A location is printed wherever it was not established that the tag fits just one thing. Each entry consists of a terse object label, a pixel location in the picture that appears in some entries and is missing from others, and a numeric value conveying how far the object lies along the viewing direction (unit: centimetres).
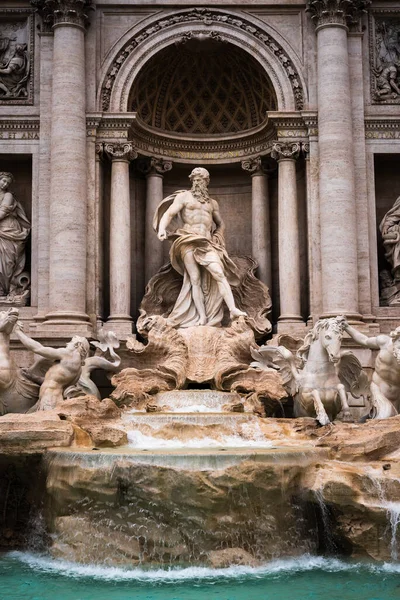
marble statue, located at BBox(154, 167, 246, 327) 1788
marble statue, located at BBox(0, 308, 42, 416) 1502
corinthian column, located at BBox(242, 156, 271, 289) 1945
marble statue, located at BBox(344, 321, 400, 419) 1434
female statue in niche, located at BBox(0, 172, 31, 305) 1856
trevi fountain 1383
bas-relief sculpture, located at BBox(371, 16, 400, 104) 1906
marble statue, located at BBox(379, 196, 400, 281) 1866
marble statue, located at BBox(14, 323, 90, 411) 1520
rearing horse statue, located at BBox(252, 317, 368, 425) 1452
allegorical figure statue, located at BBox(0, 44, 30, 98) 1909
